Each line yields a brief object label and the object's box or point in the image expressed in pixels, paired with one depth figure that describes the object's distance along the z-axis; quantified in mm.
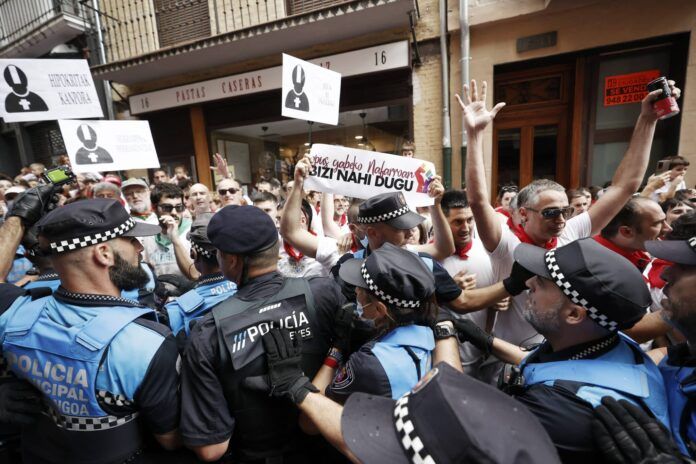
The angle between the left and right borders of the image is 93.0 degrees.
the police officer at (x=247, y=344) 1396
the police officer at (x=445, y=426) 717
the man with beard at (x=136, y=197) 4508
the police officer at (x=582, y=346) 1091
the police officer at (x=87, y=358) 1317
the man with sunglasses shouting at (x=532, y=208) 2209
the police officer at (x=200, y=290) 1774
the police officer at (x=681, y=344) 1080
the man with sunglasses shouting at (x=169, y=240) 3323
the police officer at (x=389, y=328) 1362
